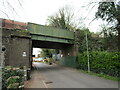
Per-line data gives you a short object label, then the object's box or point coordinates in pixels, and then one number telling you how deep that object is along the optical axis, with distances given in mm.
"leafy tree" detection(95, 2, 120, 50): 10539
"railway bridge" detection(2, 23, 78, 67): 12586
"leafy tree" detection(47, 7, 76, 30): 31328
